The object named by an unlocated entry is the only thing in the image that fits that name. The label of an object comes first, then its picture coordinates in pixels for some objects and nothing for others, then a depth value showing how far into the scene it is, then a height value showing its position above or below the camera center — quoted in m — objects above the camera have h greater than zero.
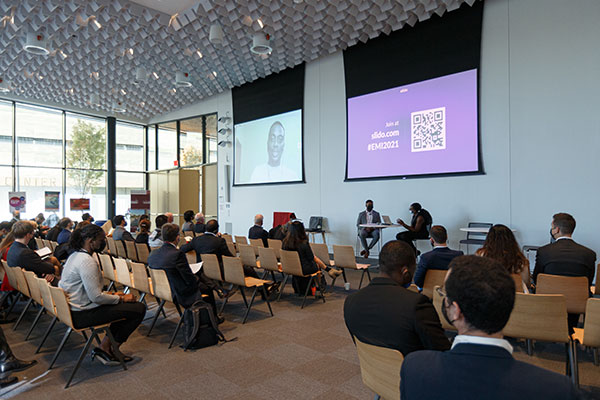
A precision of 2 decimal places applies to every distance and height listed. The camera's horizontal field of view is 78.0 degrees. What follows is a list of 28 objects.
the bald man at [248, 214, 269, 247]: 7.27 -0.64
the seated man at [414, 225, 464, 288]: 3.72 -0.56
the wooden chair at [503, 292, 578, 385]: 2.63 -0.88
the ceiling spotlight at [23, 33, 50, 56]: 7.68 +3.32
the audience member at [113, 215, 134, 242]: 7.23 -0.59
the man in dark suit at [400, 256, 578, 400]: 0.98 -0.45
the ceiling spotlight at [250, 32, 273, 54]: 7.86 +3.40
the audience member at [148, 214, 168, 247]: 6.39 -0.62
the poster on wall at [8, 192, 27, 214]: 10.79 +0.02
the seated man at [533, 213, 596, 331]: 3.39 -0.53
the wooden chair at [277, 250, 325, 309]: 5.26 -0.94
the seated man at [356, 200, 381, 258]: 8.70 -0.67
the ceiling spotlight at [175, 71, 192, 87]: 10.66 +3.54
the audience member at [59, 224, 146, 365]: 3.25 -0.81
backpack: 3.83 -1.32
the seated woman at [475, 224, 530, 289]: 3.39 -0.45
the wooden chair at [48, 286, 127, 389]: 3.13 -1.02
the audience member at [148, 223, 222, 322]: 3.90 -0.76
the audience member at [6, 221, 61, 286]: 4.40 -0.64
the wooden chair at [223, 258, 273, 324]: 4.66 -0.96
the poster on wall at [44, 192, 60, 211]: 12.88 +0.02
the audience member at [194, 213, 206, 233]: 7.85 -0.51
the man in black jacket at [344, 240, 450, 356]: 1.81 -0.59
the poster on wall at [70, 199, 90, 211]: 13.66 -0.09
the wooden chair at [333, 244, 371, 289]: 5.73 -0.87
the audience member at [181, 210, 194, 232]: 8.53 -0.50
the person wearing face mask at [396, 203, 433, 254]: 7.70 -0.51
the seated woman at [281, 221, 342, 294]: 5.35 -0.65
